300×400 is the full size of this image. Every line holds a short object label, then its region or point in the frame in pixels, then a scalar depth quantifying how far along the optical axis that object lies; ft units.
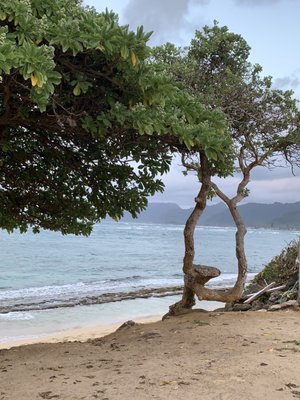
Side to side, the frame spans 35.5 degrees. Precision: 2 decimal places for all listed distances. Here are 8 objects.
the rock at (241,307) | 35.91
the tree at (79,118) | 14.01
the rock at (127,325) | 24.76
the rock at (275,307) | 29.65
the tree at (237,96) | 33.06
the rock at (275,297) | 34.52
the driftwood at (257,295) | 36.88
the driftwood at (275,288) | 36.47
